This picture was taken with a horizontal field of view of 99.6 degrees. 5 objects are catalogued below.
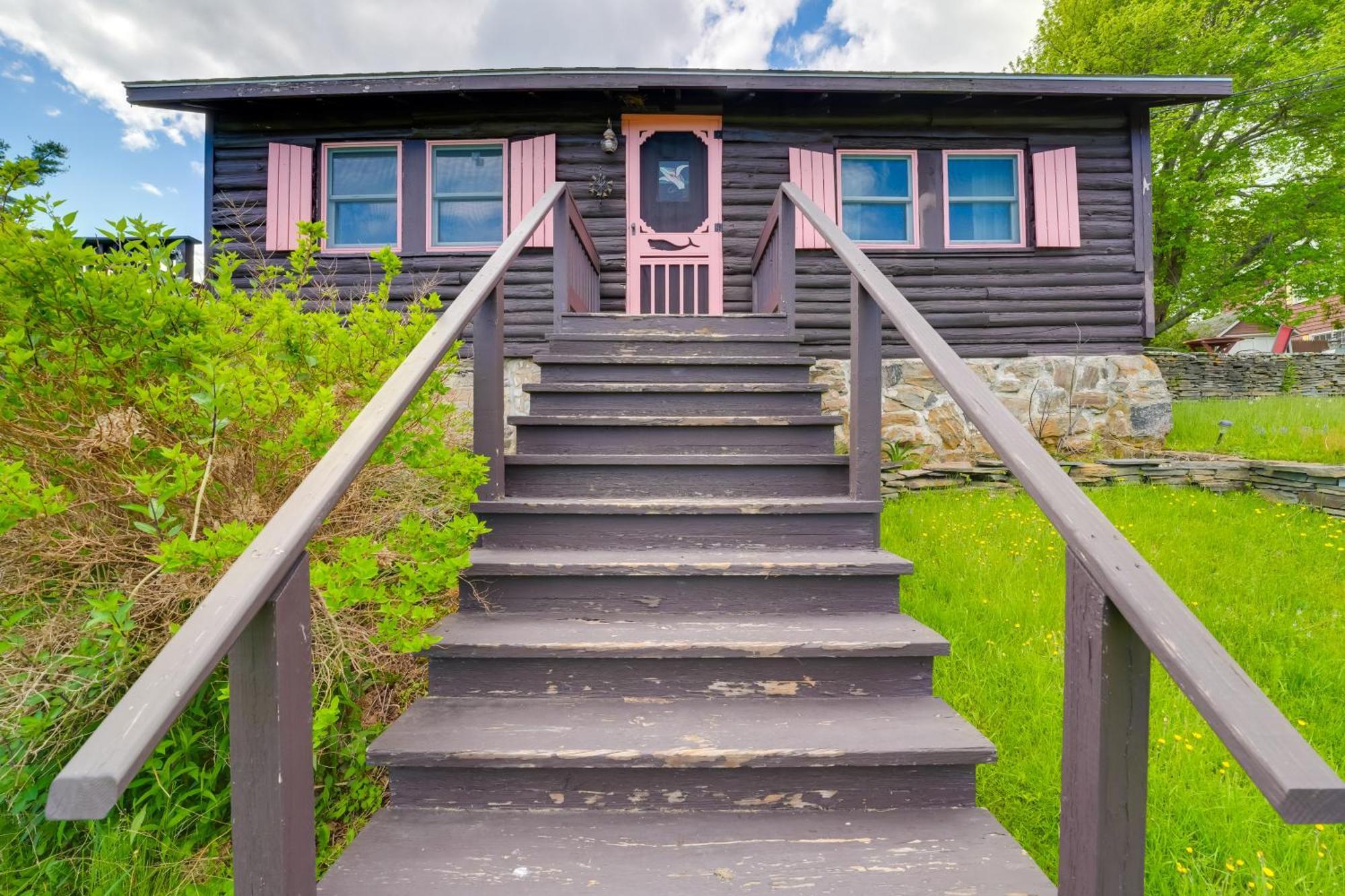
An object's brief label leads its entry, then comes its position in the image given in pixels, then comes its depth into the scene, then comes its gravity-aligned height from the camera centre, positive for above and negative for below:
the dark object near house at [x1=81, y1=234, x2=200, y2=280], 6.53 +2.49
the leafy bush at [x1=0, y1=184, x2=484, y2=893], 1.37 -0.19
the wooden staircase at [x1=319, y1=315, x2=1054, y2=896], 1.25 -0.70
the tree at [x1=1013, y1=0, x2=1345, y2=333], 9.63 +5.75
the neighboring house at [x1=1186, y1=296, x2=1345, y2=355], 20.59 +4.95
